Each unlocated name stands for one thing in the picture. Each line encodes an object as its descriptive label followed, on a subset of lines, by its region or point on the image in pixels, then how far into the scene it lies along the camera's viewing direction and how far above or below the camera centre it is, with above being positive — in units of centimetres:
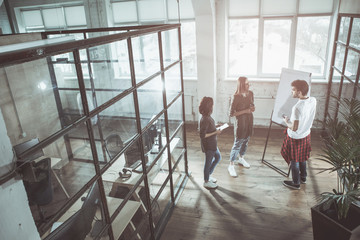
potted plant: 233 -156
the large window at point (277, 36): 502 -32
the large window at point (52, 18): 624 +31
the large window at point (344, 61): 391 -72
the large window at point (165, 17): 573 +20
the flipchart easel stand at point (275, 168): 403 -222
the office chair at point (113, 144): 359 -149
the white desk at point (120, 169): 289 -158
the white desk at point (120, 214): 241 -167
